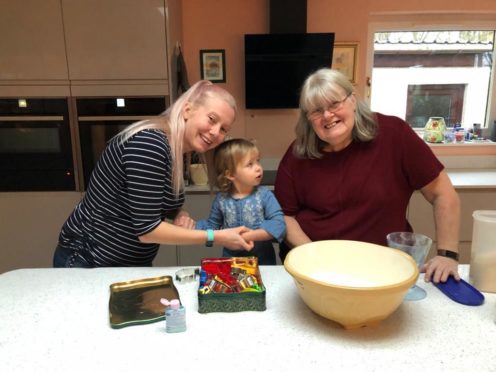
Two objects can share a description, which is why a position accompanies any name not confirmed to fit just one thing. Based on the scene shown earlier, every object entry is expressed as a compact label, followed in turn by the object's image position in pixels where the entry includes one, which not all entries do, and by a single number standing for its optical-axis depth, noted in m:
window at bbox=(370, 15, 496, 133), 3.09
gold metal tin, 0.94
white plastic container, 1.03
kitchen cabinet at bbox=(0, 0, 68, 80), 2.44
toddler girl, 1.43
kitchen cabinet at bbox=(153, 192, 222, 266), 2.61
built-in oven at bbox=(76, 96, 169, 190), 2.57
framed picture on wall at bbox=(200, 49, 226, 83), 2.95
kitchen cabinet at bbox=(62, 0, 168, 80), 2.43
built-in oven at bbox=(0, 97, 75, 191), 2.58
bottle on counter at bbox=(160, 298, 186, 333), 0.90
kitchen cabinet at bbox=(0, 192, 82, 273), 2.68
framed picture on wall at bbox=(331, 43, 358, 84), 2.93
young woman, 1.12
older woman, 1.37
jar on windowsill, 3.14
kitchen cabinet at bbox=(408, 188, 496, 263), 2.61
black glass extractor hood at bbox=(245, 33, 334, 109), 2.73
